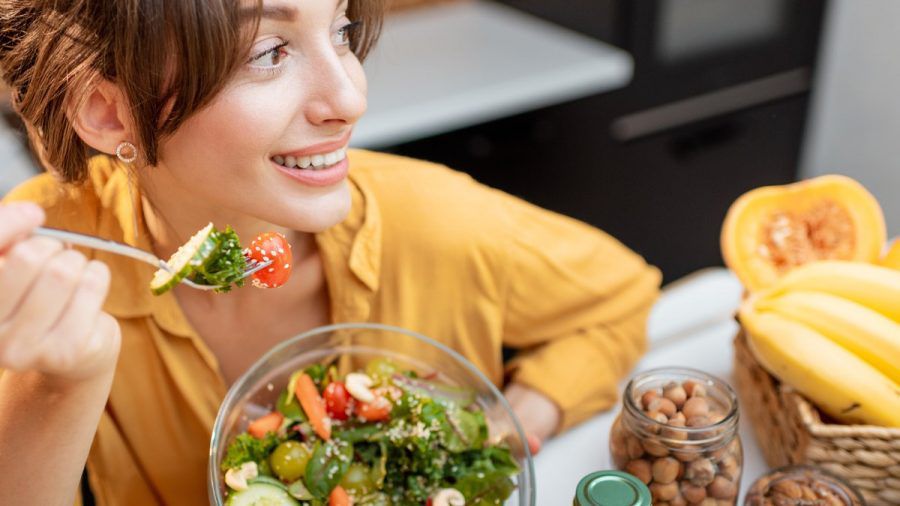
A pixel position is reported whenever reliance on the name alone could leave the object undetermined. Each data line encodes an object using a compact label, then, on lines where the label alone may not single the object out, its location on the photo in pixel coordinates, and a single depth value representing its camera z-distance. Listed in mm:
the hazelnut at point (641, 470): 870
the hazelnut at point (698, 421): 865
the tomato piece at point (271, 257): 854
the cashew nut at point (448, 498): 893
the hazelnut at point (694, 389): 903
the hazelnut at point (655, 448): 862
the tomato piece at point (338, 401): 967
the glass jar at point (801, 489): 853
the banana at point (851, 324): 931
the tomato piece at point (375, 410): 959
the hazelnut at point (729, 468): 871
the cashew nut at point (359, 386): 964
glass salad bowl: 913
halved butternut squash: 1109
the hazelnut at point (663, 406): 882
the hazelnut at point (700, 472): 859
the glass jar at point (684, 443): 855
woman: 823
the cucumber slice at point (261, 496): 855
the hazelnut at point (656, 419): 858
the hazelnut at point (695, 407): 874
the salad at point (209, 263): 765
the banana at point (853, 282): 982
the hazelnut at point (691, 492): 861
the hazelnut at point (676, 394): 896
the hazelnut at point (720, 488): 867
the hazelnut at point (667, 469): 858
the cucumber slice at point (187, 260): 758
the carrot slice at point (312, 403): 948
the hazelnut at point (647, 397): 897
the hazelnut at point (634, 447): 880
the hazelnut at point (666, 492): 860
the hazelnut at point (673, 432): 849
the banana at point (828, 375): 904
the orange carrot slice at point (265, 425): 935
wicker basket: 877
